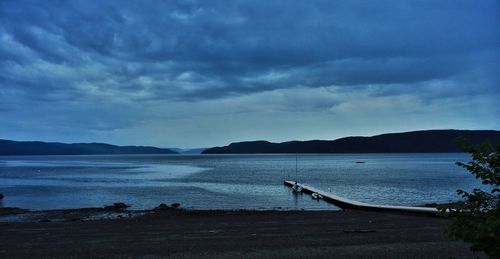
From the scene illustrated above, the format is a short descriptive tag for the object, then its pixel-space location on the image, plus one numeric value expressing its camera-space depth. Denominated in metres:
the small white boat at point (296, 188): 45.53
